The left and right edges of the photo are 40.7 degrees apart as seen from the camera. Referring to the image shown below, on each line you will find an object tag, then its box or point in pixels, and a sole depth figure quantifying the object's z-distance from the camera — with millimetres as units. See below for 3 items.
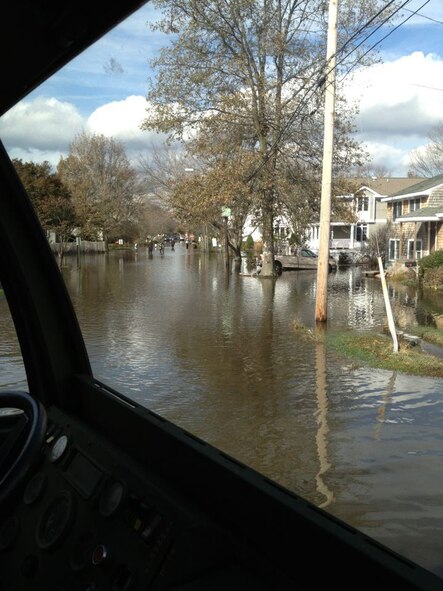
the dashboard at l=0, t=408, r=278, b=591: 1391
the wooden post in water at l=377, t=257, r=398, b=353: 8232
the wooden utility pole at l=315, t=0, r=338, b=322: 10289
